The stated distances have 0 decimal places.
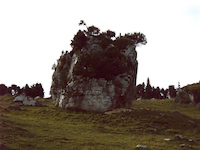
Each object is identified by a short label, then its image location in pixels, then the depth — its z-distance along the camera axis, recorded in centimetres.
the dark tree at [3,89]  13986
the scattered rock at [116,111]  6139
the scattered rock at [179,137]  4372
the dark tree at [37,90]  12744
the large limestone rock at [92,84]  6550
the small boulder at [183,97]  10385
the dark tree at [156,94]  15025
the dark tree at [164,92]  15739
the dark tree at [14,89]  14338
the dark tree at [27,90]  12331
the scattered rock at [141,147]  3466
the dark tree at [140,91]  15300
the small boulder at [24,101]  7612
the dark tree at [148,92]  14725
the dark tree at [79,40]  7394
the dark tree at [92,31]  7656
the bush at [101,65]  6912
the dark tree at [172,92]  15065
